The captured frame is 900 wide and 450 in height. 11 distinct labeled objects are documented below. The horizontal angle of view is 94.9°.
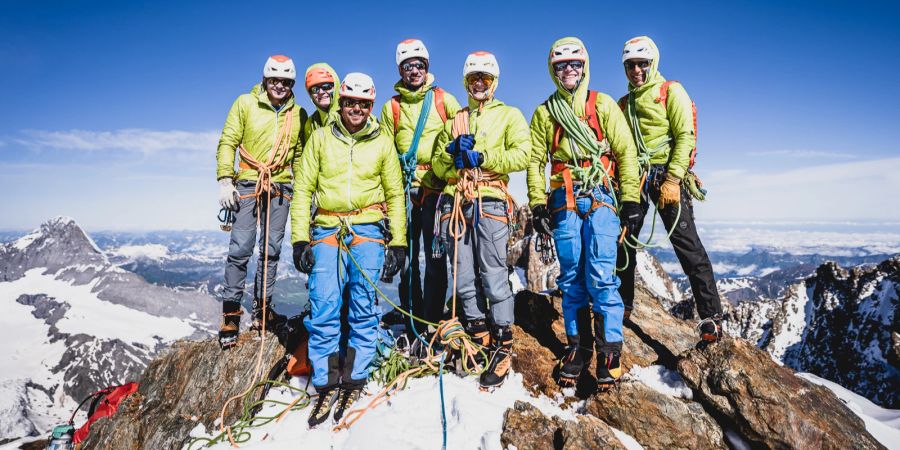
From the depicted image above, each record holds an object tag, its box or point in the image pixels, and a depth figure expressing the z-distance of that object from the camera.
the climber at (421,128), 6.39
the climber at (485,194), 5.50
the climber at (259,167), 6.77
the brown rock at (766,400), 4.41
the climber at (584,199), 5.27
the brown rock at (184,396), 6.74
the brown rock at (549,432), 4.10
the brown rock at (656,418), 4.70
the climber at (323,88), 6.98
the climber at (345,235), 5.55
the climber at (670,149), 5.66
